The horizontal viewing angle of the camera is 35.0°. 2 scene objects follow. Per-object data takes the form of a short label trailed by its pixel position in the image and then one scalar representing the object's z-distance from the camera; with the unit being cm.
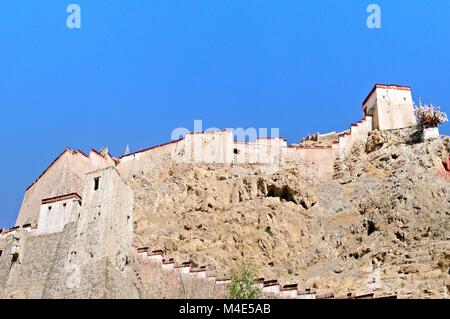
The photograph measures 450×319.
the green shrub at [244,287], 2577
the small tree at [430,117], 4447
